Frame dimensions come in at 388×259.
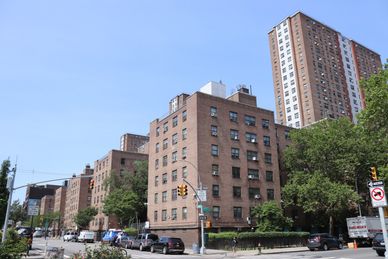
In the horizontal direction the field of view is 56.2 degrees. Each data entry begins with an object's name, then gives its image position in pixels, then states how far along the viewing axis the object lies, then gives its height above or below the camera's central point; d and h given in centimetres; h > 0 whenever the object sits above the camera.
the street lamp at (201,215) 3643 +207
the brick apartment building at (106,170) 8495 +1575
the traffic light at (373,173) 1807 +284
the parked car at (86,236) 6551 +34
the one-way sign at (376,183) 1301 +170
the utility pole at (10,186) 2906 +421
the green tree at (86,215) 8825 +535
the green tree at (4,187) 3641 +513
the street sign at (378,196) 1258 +122
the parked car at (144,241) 4178 -46
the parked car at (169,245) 3666 -87
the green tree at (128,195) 6606 +752
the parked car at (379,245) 2550 -85
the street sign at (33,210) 4028 +316
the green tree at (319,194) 4594 +497
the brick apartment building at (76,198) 11344 +1264
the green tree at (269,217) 4737 +222
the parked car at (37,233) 10714 +157
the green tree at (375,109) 3111 +1039
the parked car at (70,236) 7538 +45
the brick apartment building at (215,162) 4772 +1015
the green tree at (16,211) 9312 +733
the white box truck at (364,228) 4206 +54
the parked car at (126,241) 4622 -47
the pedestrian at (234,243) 3962 -83
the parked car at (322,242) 3775 -84
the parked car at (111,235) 5697 +39
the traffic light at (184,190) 3543 +427
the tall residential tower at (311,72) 10469 +4787
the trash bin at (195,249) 3773 -131
